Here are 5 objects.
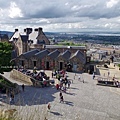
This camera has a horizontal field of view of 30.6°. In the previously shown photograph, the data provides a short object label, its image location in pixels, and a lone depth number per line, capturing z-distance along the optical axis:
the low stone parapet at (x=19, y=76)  33.88
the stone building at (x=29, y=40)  56.59
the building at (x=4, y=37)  70.71
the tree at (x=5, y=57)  28.63
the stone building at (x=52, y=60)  45.16
